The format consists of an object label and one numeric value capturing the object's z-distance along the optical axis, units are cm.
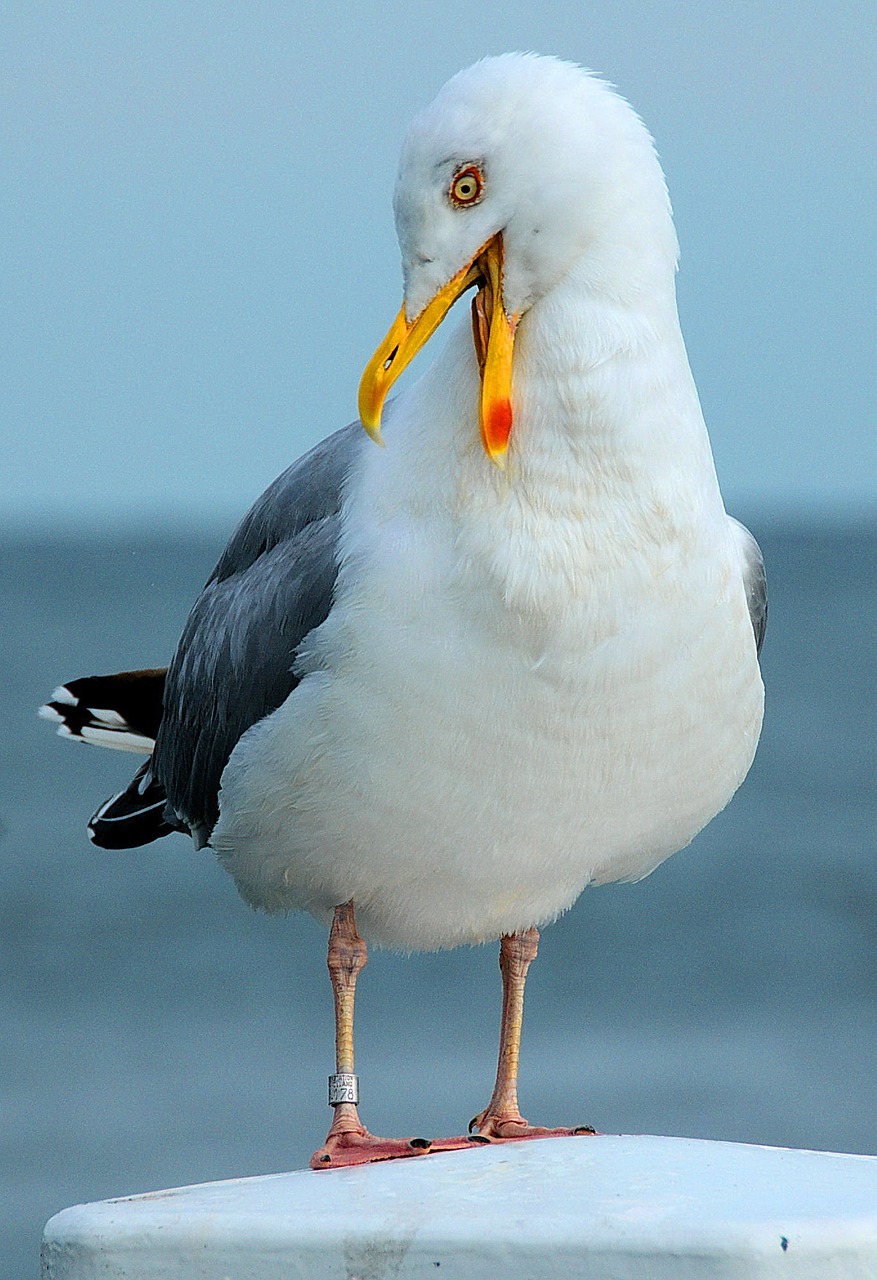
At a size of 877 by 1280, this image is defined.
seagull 792
